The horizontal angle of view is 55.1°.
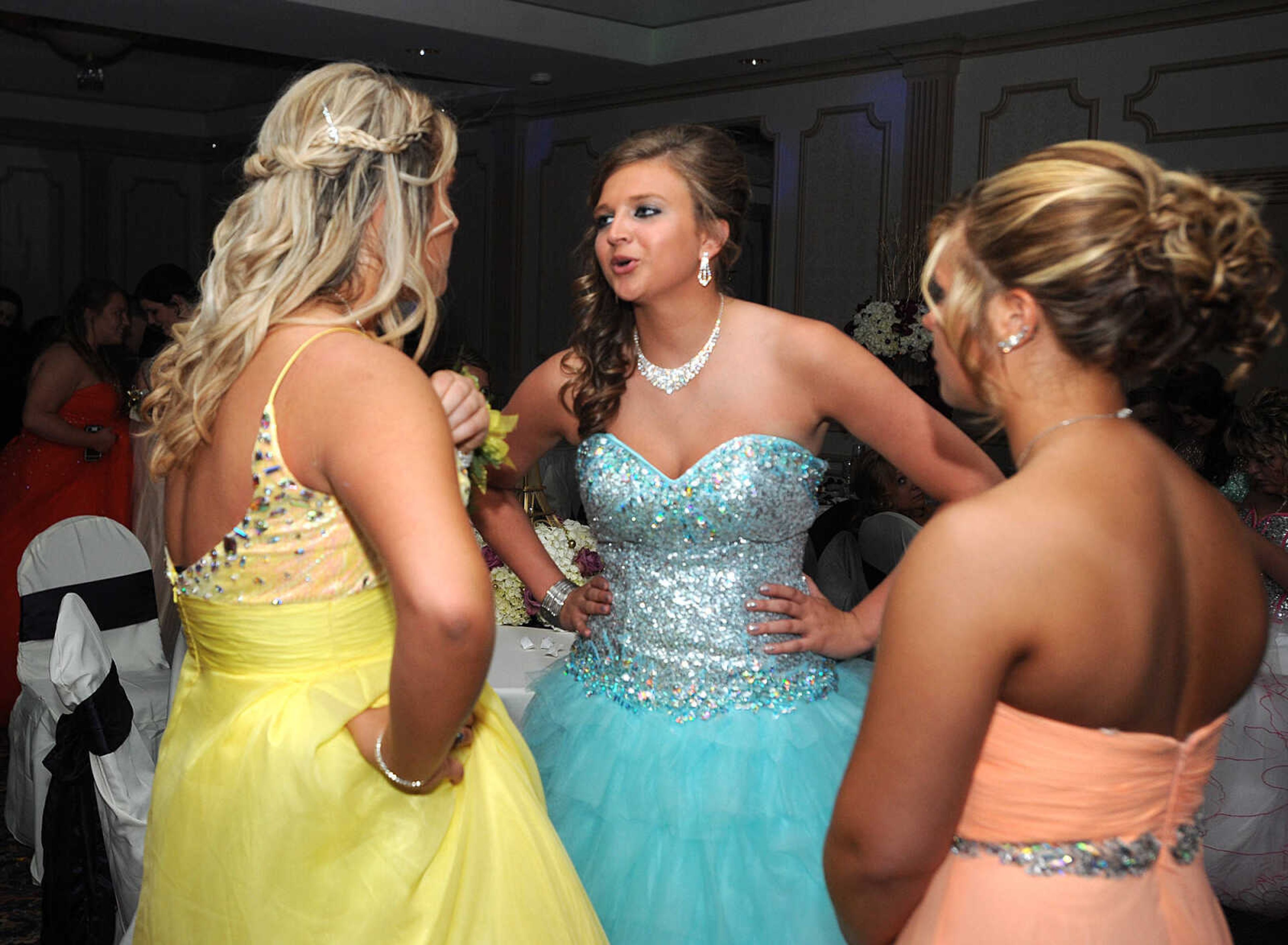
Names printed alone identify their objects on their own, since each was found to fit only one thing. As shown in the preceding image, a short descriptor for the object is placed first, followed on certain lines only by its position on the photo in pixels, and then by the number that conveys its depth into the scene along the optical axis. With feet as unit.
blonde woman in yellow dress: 4.39
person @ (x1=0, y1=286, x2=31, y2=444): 20.92
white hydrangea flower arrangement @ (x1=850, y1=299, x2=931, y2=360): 20.36
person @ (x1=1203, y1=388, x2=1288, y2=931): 11.30
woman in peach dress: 3.36
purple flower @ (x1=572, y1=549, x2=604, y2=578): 10.25
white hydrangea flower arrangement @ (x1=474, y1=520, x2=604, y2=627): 10.84
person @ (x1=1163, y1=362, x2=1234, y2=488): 14.56
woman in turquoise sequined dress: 6.40
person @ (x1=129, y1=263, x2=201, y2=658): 15.97
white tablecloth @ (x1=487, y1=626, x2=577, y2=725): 8.76
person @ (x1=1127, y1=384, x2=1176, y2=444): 15.10
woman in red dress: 16.70
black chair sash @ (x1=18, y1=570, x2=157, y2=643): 10.11
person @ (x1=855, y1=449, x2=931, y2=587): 13.12
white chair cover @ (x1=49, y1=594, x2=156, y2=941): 8.00
